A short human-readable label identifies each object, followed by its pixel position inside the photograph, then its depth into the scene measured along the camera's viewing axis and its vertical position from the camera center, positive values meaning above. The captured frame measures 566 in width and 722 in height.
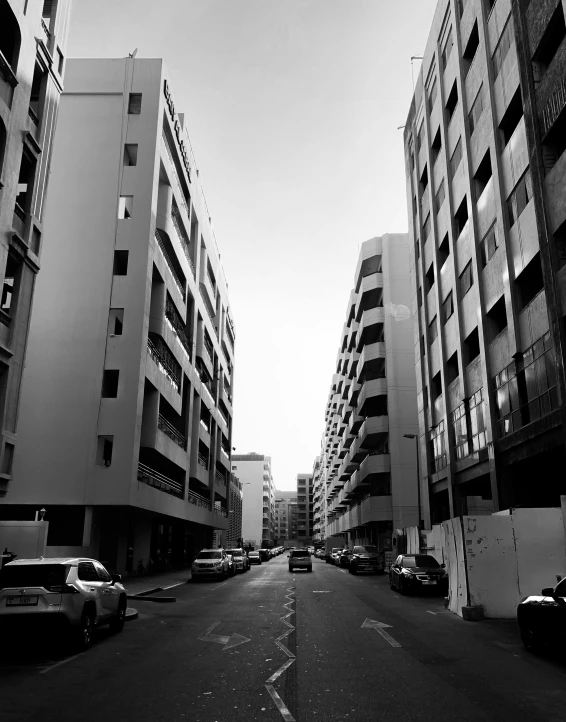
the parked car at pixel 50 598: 10.16 -1.02
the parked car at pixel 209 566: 32.66 -1.51
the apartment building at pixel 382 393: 50.22 +12.40
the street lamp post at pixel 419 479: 39.48 +3.65
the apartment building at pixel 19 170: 18.44 +11.46
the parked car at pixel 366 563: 39.72 -1.62
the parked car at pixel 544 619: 9.33 -1.27
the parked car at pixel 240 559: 42.56 -1.55
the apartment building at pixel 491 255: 20.28 +11.58
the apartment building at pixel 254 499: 154.62 +9.32
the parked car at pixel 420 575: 22.27 -1.33
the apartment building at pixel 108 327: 30.19 +10.91
